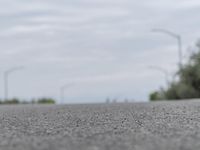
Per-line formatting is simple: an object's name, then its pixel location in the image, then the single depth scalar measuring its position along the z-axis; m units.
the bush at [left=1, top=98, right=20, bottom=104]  51.88
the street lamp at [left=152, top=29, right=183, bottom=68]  37.96
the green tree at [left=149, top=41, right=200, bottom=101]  36.02
